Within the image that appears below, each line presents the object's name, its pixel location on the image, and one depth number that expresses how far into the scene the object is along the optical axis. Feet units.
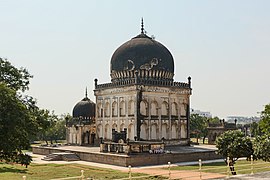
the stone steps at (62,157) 106.71
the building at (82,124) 140.46
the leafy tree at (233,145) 70.95
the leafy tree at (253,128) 222.11
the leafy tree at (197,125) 198.90
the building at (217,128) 162.27
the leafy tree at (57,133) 207.64
